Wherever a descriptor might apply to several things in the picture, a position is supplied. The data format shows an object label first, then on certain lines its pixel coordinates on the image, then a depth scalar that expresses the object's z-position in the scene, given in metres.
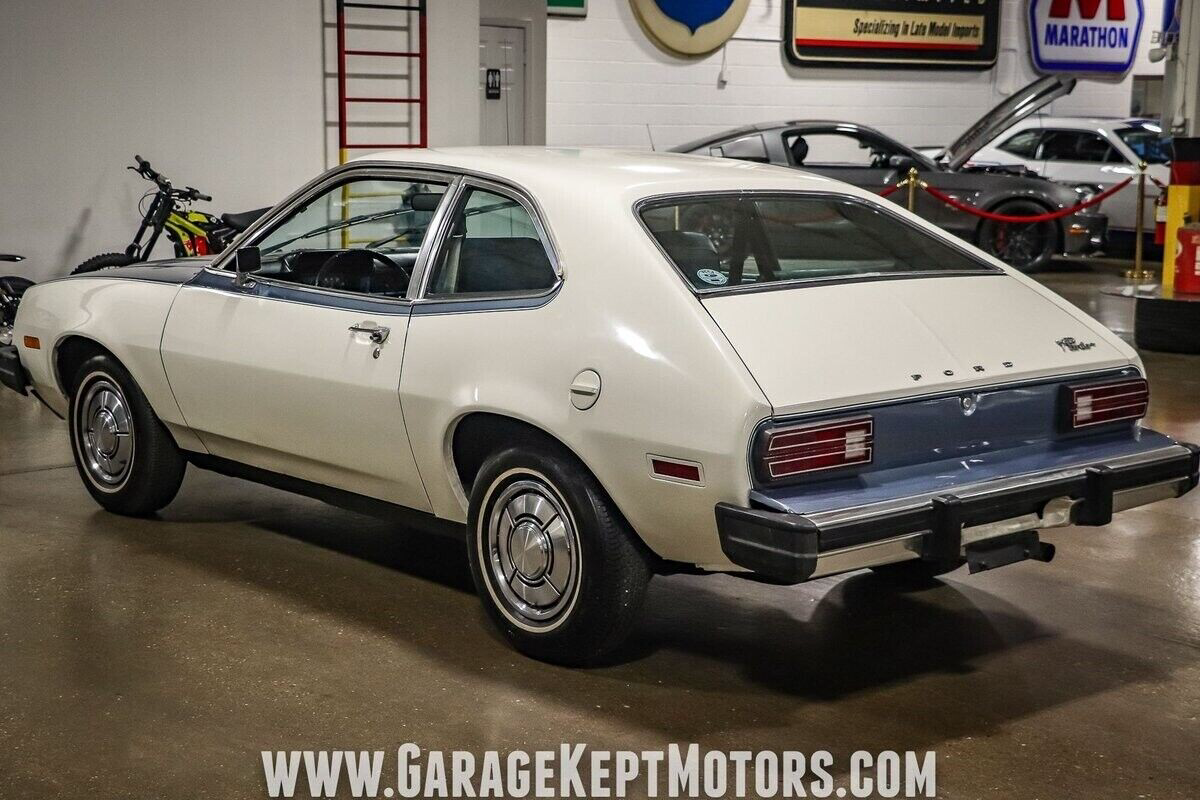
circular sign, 17.59
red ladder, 11.80
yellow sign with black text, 18.92
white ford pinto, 3.67
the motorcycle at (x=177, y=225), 10.62
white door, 16.05
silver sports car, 14.40
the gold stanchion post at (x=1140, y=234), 13.81
